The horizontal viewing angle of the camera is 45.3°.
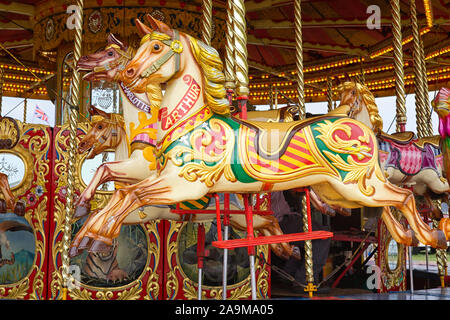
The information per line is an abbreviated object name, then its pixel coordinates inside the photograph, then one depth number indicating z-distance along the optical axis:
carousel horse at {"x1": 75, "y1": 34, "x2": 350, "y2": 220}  3.99
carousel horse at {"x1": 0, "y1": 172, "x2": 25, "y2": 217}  4.70
